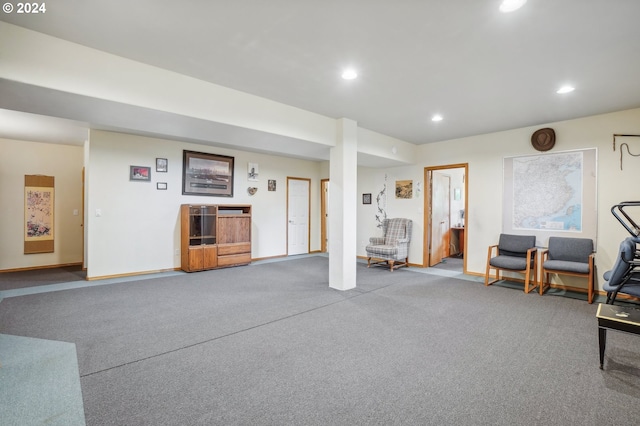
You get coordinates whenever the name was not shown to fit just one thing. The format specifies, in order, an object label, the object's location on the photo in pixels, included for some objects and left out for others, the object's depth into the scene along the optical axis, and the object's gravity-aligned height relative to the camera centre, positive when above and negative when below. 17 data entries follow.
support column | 4.72 +0.08
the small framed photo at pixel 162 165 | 5.93 +0.97
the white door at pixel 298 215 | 8.13 -0.04
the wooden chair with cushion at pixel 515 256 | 4.63 -0.71
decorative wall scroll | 6.16 -0.03
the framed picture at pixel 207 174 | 6.29 +0.86
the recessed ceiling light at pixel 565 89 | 3.54 +1.52
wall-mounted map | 4.67 +0.34
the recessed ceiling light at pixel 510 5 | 2.06 +1.48
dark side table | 2.23 -0.81
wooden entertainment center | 5.98 -0.49
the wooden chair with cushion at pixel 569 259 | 4.15 -0.69
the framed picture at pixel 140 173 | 5.63 +0.76
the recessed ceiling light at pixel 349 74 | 3.16 +1.52
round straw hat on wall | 4.95 +1.28
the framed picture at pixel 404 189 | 6.91 +0.60
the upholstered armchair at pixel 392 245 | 6.33 -0.70
